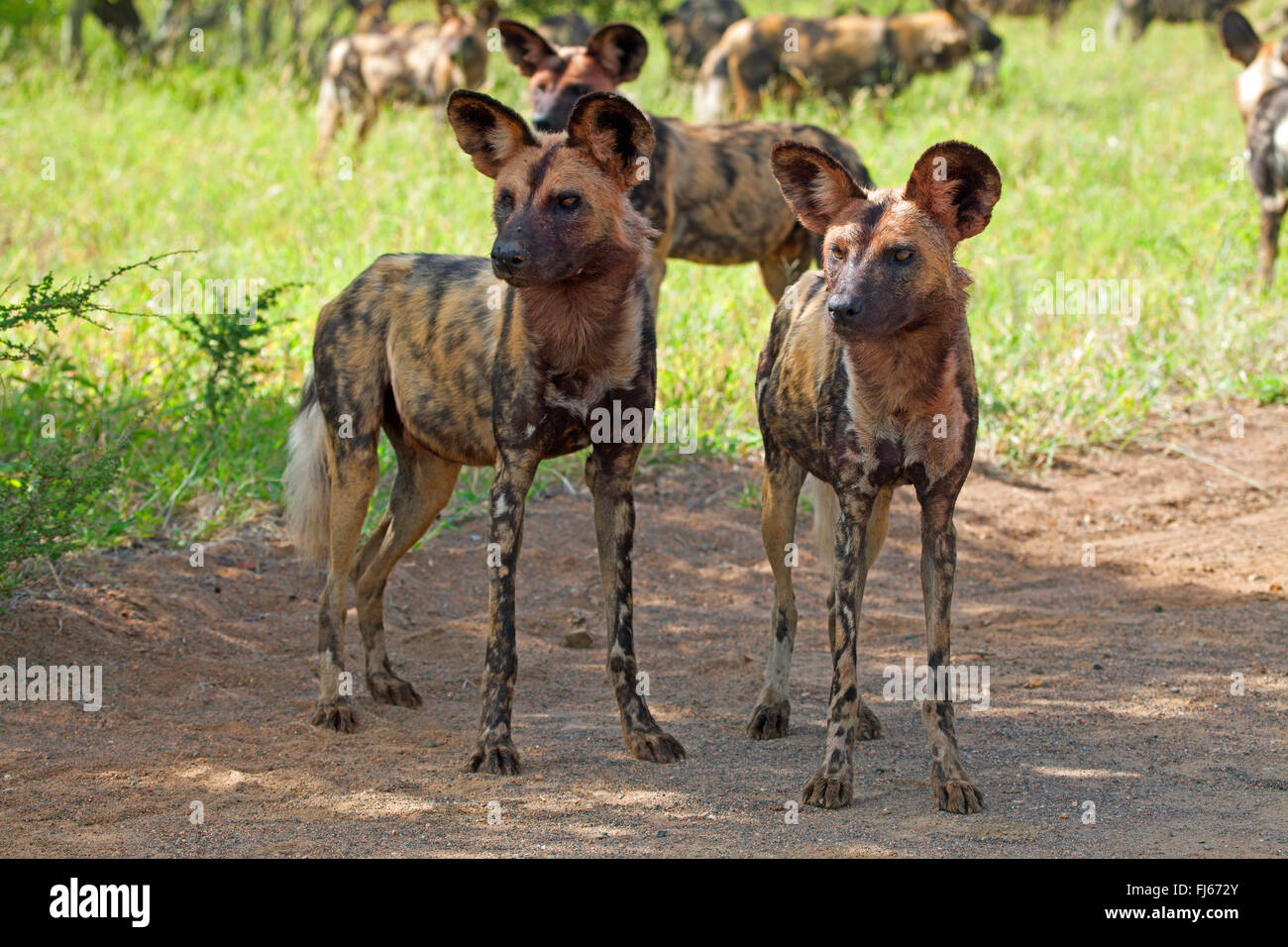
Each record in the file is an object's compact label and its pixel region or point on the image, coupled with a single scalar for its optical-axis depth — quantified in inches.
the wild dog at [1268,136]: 315.6
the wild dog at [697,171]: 246.4
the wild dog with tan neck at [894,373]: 128.9
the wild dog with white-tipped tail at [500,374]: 143.8
